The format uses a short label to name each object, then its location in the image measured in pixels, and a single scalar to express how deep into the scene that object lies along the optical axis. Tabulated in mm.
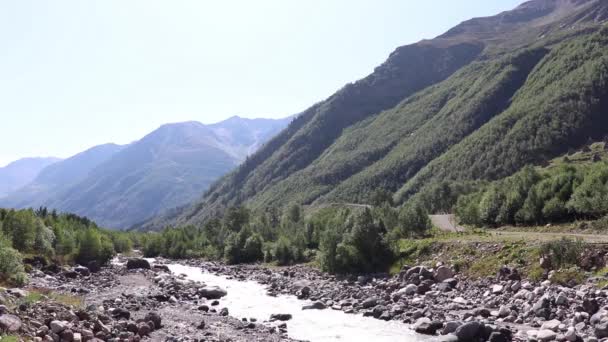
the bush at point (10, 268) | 37875
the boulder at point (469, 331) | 33812
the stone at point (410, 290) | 51875
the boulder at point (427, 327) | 37531
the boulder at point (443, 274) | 54375
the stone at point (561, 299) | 36869
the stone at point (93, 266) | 86350
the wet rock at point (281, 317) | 46031
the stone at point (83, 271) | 76519
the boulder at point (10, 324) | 20453
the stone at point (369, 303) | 48875
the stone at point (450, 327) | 36062
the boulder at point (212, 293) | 62750
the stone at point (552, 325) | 33272
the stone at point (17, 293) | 27438
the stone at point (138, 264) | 94812
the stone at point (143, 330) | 33347
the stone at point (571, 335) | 30172
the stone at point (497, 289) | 45344
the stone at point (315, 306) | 50831
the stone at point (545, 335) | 31531
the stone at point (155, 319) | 37828
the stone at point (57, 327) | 23141
